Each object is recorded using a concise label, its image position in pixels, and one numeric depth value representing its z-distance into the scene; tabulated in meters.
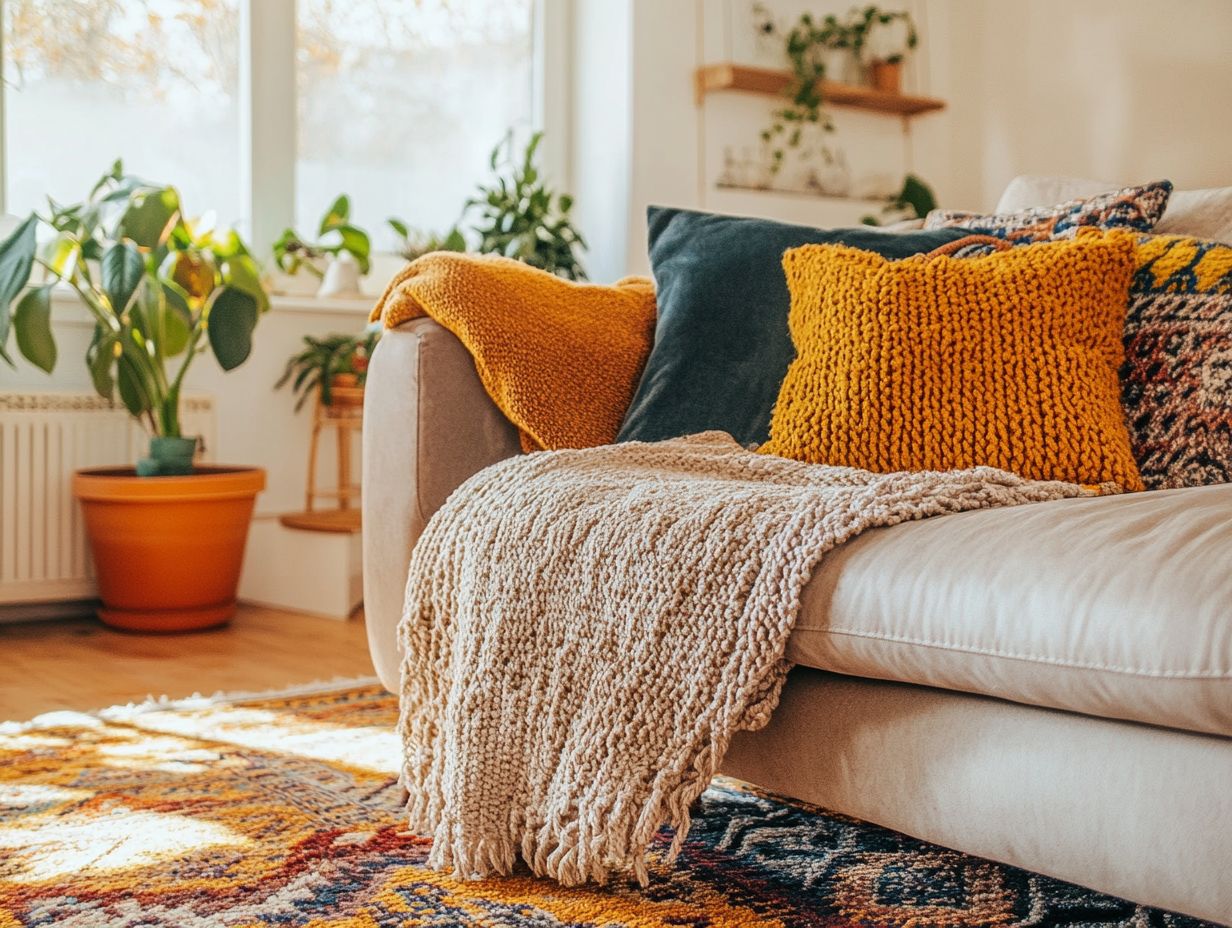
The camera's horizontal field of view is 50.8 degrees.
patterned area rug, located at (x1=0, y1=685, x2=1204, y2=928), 1.23
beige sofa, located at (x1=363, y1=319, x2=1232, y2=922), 0.92
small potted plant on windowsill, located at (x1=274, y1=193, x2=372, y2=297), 3.34
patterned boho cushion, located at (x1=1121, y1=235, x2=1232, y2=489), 1.43
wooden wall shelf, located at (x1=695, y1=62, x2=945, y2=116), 3.70
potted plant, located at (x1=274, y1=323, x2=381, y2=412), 3.20
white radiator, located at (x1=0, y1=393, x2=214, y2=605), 2.86
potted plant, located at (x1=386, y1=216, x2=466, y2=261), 3.41
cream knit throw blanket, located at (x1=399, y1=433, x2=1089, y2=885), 1.16
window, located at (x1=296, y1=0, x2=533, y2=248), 3.50
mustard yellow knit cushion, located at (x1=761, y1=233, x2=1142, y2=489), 1.42
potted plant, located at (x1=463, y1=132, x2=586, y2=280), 3.45
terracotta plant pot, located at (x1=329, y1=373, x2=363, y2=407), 3.21
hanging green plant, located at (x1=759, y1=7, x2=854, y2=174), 3.88
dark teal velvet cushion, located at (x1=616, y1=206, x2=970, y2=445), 1.65
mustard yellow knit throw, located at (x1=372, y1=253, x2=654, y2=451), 1.57
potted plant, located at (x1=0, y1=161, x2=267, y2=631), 2.73
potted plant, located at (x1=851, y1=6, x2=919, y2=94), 4.00
